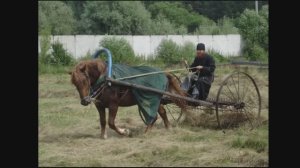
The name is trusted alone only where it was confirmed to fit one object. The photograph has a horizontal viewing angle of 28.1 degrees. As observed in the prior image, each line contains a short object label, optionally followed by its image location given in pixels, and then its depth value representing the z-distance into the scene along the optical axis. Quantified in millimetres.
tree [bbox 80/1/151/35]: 46794
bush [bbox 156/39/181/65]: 33719
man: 12539
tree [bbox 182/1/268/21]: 66706
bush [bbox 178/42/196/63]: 32709
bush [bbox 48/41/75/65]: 31297
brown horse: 11148
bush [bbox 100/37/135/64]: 31703
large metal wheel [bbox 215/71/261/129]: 12398
